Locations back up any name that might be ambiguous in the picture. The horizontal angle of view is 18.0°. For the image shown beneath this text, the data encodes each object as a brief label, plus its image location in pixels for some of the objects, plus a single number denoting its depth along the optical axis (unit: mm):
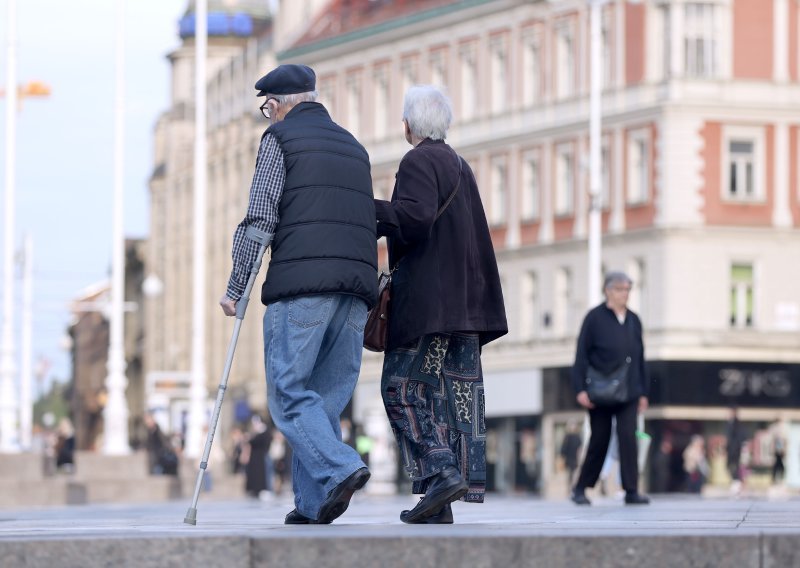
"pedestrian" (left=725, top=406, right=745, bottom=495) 52688
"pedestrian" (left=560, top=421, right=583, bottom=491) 54306
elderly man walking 12078
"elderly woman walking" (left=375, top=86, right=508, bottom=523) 12656
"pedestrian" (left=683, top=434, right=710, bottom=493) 58844
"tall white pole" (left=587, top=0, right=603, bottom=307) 52066
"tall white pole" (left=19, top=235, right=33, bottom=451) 88281
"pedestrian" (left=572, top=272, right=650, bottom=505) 20234
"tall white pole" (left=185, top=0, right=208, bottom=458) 54625
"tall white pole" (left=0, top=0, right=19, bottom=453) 42875
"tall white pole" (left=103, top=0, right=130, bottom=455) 46988
